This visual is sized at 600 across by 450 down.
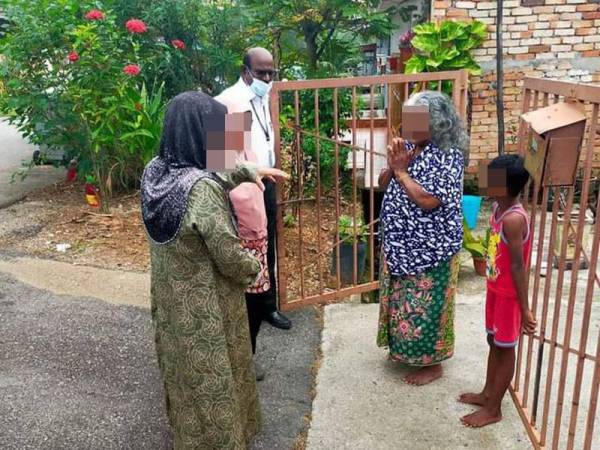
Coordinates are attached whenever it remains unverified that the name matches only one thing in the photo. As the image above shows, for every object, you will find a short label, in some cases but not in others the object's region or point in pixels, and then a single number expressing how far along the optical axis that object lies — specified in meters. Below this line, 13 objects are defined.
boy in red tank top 2.51
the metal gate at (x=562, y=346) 2.05
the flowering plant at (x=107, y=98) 5.58
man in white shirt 3.64
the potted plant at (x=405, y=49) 7.90
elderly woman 2.85
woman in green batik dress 2.19
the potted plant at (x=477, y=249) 4.75
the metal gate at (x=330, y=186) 3.76
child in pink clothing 2.98
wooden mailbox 2.10
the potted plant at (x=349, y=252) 4.64
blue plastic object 5.85
